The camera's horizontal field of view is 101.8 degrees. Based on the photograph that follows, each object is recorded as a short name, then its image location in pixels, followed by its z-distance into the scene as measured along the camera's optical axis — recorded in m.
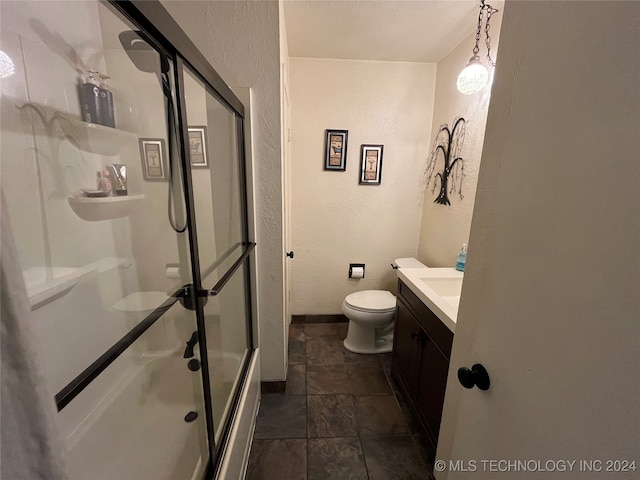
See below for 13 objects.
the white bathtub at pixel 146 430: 1.09
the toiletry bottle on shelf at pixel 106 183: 1.17
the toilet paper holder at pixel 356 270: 2.61
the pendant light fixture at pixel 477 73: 1.49
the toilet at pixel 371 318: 2.11
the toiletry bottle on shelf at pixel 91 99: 1.07
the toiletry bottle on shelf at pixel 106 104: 1.12
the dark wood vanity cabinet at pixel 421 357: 1.27
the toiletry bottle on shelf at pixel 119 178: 1.21
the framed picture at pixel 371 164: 2.38
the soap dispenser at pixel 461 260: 1.76
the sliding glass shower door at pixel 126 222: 0.89
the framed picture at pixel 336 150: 2.33
